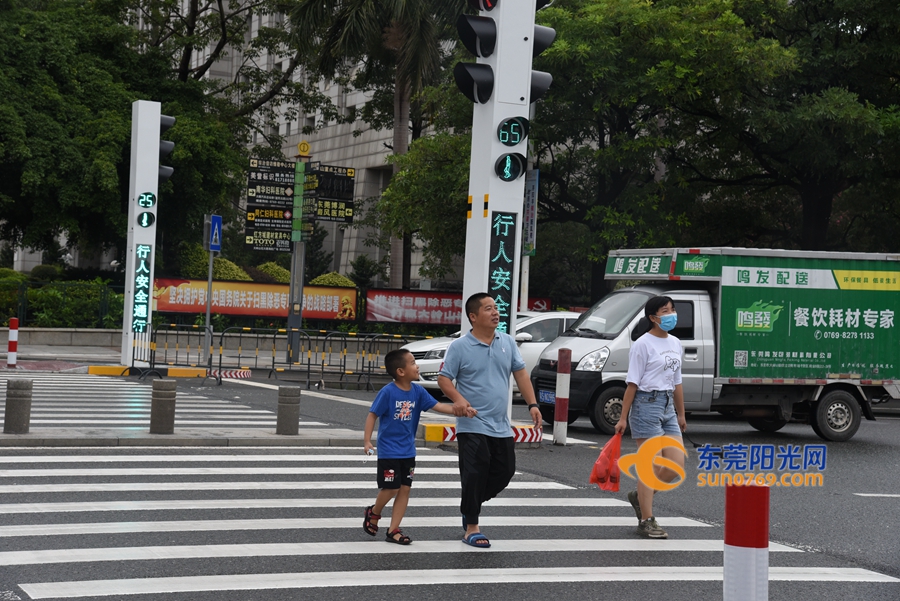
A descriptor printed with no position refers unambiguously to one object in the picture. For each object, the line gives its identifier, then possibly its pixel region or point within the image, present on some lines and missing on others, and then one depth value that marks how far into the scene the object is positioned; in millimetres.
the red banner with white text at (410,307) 32406
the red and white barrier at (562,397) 13352
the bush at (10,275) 32372
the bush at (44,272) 41700
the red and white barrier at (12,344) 21297
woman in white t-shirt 8125
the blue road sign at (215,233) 22656
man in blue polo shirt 7250
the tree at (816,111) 24500
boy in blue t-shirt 7316
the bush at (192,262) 36938
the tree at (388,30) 30625
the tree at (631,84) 24547
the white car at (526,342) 19031
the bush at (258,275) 38562
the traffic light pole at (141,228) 22078
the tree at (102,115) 30188
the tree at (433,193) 27719
